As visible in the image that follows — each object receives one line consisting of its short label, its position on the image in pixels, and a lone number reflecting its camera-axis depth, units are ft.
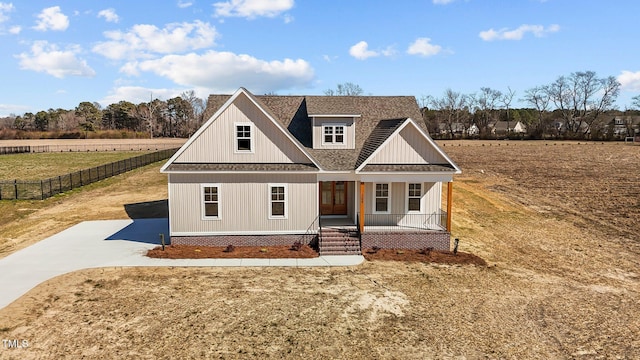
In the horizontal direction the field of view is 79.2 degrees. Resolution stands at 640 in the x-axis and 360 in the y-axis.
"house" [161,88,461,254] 59.72
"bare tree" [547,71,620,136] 358.43
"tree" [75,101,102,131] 385.09
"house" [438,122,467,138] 373.65
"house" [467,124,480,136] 434.30
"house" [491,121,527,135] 422.41
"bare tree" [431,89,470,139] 396.26
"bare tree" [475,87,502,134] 406.72
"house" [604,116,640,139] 303.81
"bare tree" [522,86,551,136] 384.35
